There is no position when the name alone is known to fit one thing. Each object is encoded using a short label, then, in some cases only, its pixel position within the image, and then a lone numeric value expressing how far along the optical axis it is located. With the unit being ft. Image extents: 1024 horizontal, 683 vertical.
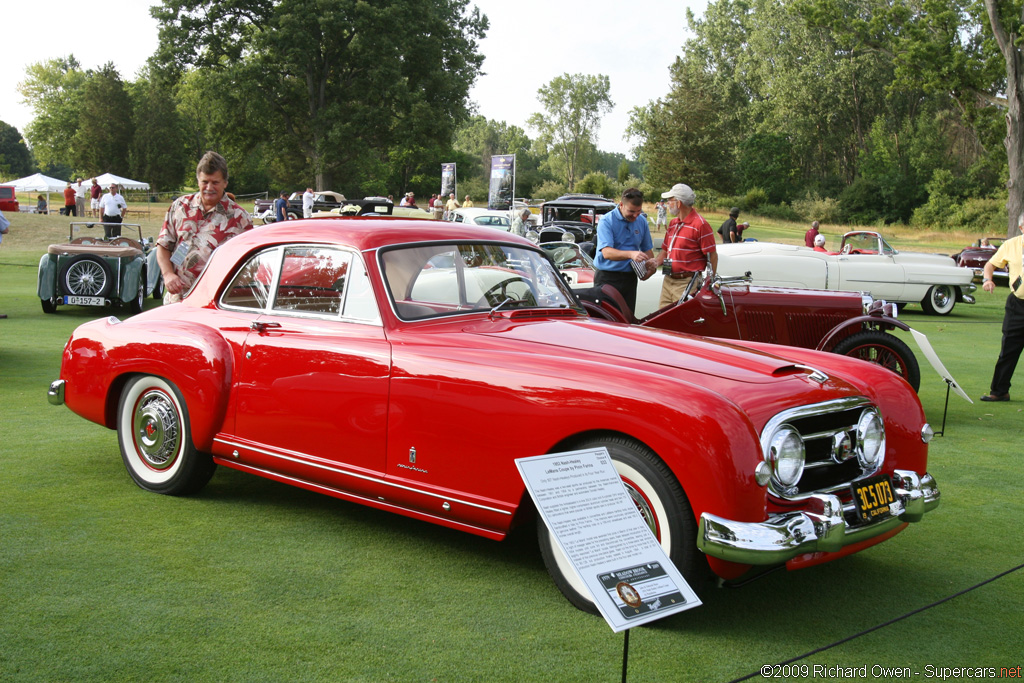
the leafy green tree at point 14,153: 357.41
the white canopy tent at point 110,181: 150.51
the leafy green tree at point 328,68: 151.23
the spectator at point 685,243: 28.91
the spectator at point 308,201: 84.18
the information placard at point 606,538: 8.72
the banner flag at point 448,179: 110.01
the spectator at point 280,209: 85.25
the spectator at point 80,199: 120.20
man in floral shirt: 19.48
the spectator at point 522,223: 83.93
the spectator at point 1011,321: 27.38
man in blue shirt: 28.12
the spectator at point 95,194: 111.04
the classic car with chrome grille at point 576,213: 94.07
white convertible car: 43.78
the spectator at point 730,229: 79.05
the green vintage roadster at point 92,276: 43.98
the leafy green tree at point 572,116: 331.77
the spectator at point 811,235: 74.01
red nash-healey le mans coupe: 10.64
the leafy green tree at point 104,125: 201.36
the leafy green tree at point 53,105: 256.52
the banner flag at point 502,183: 97.30
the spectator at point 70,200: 140.45
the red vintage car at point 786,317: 25.80
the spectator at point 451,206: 93.30
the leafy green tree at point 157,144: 203.72
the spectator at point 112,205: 65.51
